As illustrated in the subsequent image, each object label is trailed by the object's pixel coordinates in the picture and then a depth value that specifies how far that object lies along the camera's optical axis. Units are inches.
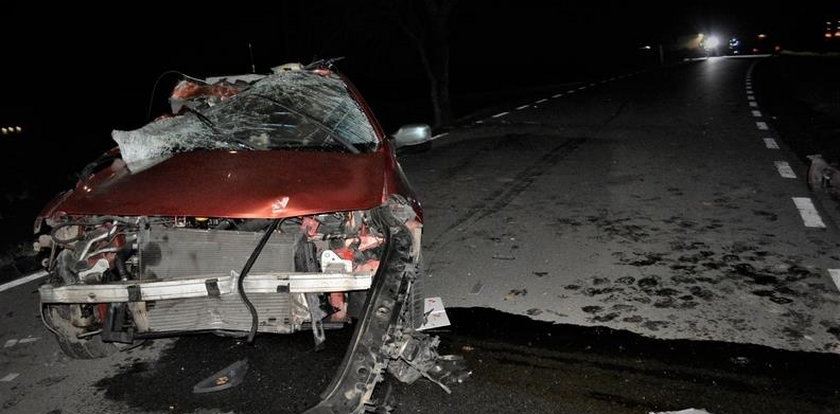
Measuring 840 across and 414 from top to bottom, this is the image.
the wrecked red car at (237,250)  121.8
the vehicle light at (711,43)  2293.3
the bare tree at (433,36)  724.7
